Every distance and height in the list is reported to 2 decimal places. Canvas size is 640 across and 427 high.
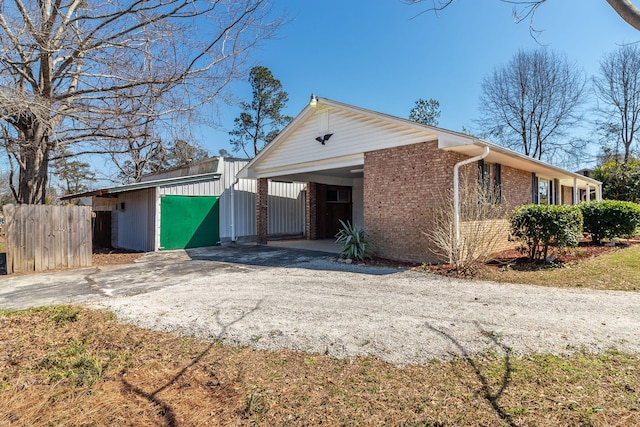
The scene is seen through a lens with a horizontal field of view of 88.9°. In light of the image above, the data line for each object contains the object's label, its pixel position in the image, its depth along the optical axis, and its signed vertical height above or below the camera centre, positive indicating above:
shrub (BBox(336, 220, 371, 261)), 9.44 -0.81
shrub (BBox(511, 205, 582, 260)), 7.72 -0.24
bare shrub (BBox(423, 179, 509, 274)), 7.38 -0.28
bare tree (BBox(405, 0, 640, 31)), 2.43 +2.37
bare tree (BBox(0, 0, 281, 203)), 7.26 +3.88
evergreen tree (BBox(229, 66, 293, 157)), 28.50 +9.16
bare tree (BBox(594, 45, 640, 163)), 24.03 +9.41
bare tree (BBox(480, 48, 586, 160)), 24.55 +9.04
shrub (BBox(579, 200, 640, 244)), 10.47 -0.07
